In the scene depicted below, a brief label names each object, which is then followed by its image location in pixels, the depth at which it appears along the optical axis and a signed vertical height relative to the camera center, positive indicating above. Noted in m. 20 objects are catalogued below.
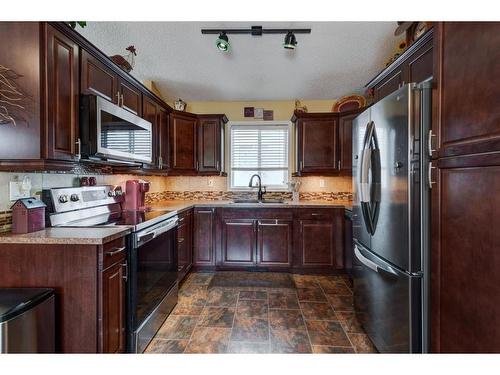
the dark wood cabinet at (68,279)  1.27 -0.50
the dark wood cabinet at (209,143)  3.43 +0.62
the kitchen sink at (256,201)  3.51 -0.23
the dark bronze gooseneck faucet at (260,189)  3.58 -0.06
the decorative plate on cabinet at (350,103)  3.43 +1.20
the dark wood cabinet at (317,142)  3.30 +0.61
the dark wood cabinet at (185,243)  2.69 -0.69
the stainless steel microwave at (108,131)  1.58 +0.41
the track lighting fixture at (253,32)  2.54 +1.68
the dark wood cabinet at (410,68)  1.41 +0.82
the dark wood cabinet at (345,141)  3.22 +0.60
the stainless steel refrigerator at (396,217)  1.28 -0.19
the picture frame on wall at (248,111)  3.72 +1.17
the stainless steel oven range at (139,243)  1.56 -0.44
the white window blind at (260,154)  3.76 +0.50
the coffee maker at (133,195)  2.36 -0.09
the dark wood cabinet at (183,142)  3.25 +0.61
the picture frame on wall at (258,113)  3.72 +1.13
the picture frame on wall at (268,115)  3.73 +1.11
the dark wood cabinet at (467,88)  0.90 +0.41
